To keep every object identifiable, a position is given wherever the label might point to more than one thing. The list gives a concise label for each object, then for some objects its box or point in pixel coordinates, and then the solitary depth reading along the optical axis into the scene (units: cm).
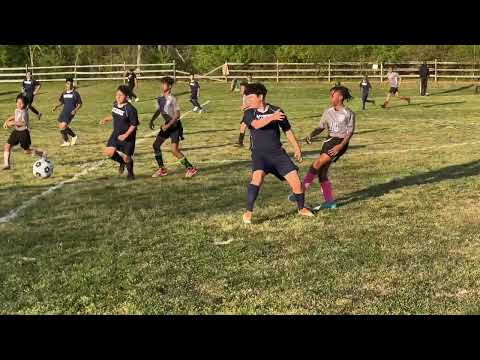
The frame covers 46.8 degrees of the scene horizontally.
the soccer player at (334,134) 838
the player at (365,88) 2602
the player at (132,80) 2895
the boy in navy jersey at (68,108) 1627
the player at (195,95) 2713
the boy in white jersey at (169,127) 1148
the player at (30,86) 2773
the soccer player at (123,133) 1077
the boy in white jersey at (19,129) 1213
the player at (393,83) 2712
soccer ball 1112
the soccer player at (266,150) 757
